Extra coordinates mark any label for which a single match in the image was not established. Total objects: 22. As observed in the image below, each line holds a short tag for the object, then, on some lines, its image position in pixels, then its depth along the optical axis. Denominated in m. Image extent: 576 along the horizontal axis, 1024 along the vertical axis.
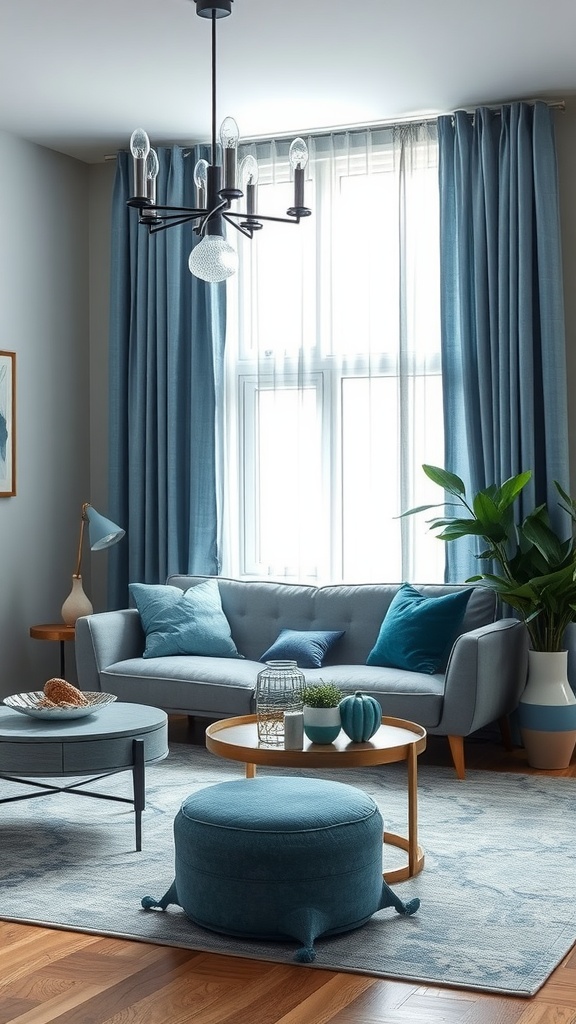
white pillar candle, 3.46
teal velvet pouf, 2.94
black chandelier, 3.62
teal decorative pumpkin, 3.47
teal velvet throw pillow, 5.05
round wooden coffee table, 3.36
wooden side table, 5.73
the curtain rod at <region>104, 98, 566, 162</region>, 5.54
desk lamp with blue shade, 5.80
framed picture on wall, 5.85
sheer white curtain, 5.73
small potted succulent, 3.46
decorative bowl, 3.95
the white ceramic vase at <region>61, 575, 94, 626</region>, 5.86
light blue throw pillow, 5.46
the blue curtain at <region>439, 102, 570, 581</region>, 5.33
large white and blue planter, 4.93
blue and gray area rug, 2.90
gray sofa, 4.71
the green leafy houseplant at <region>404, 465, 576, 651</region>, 4.92
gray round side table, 3.75
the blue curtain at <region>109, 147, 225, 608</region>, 6.09
